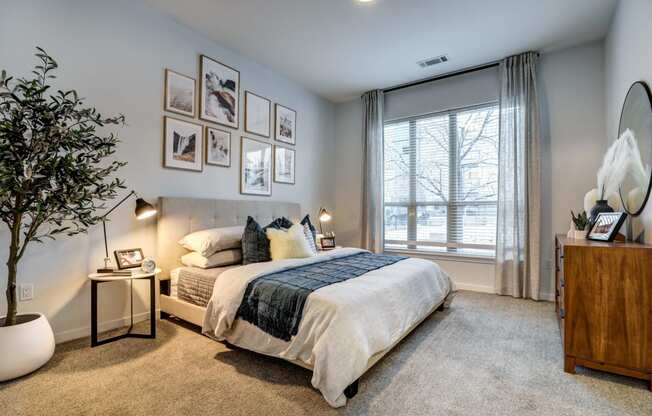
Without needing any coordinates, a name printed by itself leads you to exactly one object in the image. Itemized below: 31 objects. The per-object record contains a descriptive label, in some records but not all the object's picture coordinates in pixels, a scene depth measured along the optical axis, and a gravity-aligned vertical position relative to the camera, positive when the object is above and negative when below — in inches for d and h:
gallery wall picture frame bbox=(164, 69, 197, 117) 120.0 +45.9
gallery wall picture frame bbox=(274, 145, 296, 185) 168.2 +25.5
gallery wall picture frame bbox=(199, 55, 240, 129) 132.3 +51.6
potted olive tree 72.4 +7.1
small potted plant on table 98.2 -4.3
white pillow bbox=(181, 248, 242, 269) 109.4 -17.4
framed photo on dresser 82.9 -3.4
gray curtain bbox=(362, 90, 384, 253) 187.3 +21.3
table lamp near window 144.2 -14.1
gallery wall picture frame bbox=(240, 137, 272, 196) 150.6 +21.5
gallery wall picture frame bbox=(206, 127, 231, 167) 134.8 +27.7
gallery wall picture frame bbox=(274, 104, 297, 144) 167.2 +47.3
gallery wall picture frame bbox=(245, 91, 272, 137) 151.3 +47.9
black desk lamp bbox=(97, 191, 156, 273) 101.9 -0.7
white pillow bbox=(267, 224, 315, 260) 112.1 -12.0
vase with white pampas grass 87.5 +13.3
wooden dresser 70.5 -21.9
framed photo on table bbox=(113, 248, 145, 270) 100.0 -15.7
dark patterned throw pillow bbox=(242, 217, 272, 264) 111.3 -12.6
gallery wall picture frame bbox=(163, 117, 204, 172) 120.0 +25.9
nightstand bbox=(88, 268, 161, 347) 90.5 -25.9
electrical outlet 88.0 -23.4
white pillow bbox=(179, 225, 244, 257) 110.9 -10.8
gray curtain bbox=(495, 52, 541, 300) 142.4 +14.1
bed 66.1 -25.2
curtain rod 157.6 +73.2
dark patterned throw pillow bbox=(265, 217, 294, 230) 121.6 -5.1
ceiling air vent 149.6 +73.4
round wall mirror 79.6 +17.6
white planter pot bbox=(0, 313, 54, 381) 72.2 -32.9
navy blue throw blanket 75.2 -21.3
